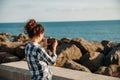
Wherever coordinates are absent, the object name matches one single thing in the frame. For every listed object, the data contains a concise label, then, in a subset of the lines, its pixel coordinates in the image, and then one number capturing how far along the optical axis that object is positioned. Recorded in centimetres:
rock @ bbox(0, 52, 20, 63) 533
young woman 175
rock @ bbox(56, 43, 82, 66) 550
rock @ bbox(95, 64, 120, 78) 431
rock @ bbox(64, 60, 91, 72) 405
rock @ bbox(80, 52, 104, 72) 527
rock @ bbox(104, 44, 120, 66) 523
